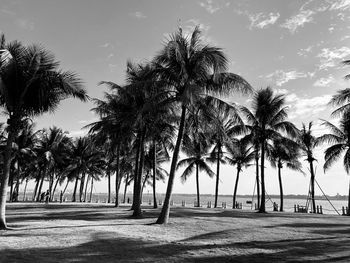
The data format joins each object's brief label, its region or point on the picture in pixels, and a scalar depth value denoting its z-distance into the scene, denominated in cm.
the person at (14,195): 4481
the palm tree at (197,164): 4008
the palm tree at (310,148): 3403
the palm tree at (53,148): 4075
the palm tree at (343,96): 2034
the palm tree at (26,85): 1189
